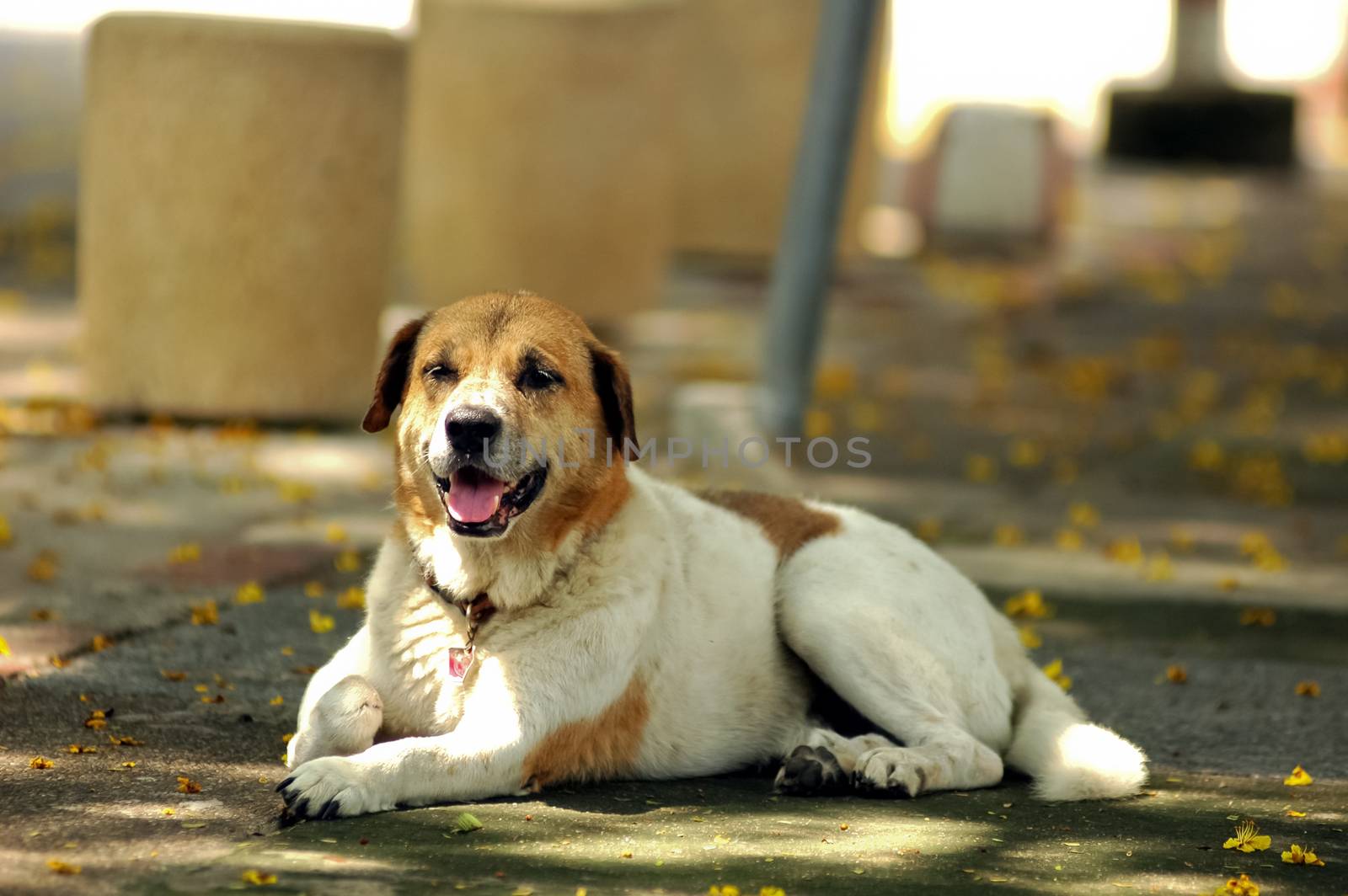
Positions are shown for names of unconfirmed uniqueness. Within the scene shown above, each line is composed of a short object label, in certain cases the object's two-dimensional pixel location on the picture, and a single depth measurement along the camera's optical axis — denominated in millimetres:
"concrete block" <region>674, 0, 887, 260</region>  28578
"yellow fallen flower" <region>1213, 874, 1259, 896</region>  8031
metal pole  17328
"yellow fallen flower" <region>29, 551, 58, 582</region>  13008
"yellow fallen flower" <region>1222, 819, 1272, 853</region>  8734
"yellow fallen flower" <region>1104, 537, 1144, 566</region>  16016
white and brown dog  8945
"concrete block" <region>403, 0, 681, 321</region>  22594
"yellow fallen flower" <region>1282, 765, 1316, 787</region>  10180
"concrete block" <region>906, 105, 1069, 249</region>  31750
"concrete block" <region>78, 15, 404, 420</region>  17797
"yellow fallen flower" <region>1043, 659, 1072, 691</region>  11969
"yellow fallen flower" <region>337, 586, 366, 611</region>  12828
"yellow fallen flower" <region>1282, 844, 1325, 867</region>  8578
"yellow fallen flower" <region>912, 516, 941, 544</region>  16328
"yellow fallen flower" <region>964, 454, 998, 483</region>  18969
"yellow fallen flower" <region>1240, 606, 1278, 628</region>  14289
